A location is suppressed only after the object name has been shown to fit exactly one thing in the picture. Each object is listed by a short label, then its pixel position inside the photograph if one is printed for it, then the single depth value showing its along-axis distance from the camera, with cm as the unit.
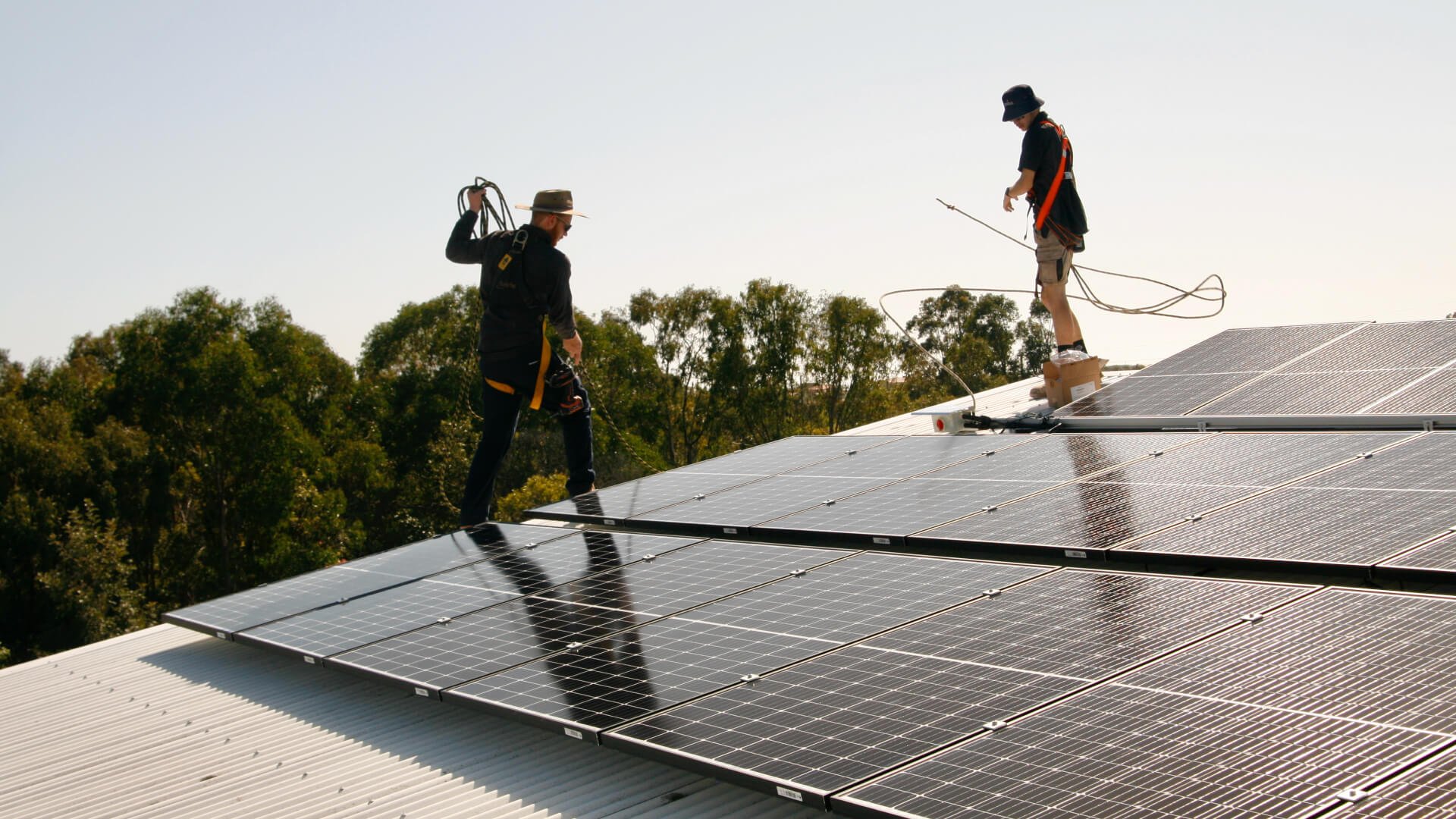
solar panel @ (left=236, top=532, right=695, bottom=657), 727
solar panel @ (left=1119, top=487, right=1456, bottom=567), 557
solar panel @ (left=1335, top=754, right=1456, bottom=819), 324
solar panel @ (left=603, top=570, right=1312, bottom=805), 429
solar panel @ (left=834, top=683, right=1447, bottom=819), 348
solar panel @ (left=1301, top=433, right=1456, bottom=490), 659
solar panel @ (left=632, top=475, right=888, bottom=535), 865
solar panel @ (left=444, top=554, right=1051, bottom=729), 528
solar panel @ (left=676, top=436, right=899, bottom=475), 1095
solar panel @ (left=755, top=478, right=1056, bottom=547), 752
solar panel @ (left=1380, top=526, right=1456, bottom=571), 508
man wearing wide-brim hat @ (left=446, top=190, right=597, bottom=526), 1059
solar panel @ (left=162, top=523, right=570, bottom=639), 838
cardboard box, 1245
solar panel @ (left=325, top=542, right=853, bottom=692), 621
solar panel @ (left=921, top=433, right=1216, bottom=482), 848
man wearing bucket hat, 1198
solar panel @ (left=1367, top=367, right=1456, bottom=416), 892
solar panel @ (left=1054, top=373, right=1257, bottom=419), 1066
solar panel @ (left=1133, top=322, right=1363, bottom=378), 1208
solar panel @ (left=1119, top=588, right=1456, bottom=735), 393
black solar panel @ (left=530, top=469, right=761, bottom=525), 964
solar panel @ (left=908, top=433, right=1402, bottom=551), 665
